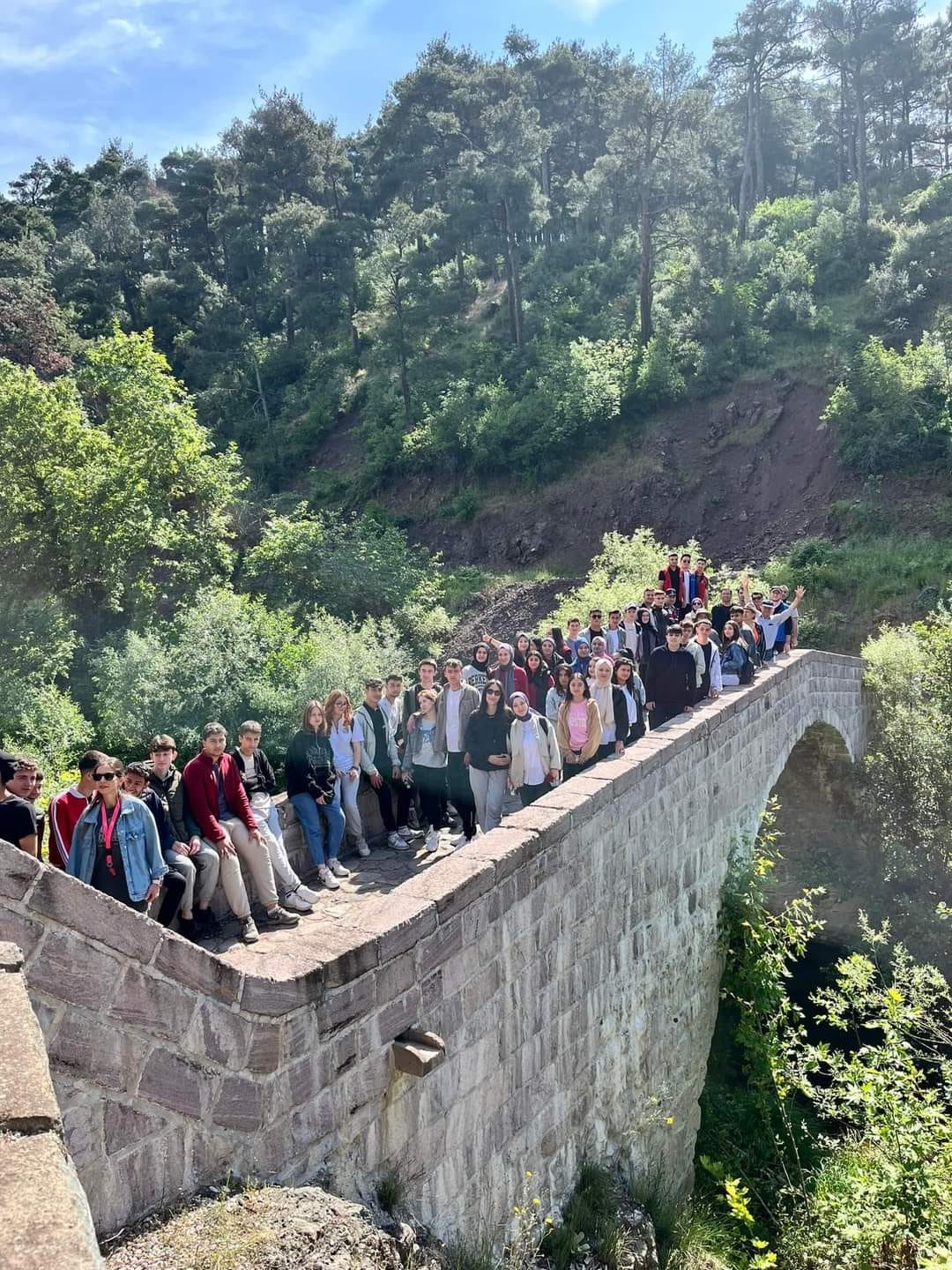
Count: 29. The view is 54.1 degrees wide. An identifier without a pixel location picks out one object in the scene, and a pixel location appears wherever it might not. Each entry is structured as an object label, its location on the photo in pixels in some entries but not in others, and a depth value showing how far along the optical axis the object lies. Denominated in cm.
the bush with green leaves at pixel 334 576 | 2373
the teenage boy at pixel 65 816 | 481
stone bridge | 318
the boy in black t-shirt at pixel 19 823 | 438
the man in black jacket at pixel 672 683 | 949
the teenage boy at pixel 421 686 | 812
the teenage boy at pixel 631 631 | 1087
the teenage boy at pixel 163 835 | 514
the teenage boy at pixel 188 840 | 550
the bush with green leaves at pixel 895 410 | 2419
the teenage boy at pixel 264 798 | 634
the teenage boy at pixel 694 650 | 962
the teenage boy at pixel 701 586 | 1396
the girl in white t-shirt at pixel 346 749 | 767
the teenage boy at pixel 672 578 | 1338
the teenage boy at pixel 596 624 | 1065
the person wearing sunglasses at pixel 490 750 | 770
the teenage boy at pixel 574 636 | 1068
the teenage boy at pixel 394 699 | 844
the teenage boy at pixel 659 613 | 1141
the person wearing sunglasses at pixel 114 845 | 453
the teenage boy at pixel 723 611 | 1245
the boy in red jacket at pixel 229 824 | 557
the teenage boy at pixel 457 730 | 805
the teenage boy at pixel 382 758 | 809
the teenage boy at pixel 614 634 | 1090
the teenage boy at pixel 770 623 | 1352
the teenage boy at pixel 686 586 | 1350
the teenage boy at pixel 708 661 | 976
